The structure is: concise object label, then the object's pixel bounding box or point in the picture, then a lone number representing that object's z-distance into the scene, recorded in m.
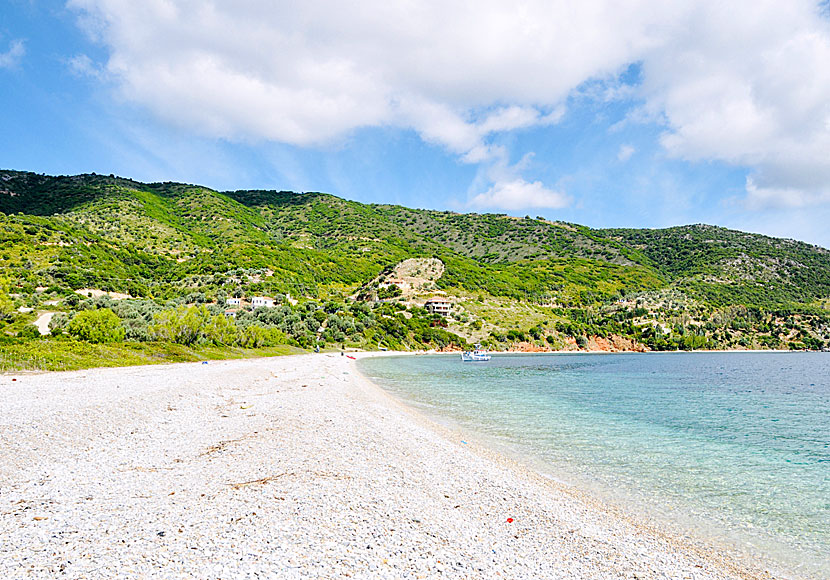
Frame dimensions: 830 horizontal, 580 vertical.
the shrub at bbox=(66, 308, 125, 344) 30.94
